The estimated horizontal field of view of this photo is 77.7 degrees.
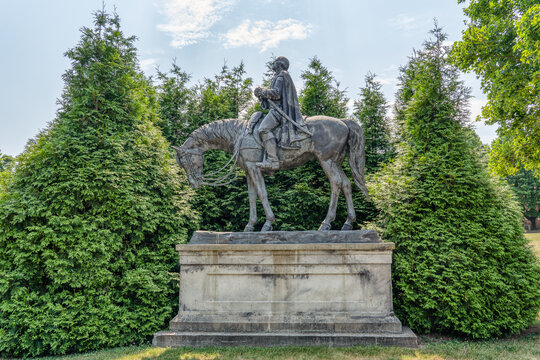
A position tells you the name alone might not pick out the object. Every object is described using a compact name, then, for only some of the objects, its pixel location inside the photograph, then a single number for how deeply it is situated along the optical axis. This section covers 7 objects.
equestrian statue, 5.72
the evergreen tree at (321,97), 9.68
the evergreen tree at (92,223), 5.38
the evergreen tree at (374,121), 9.26
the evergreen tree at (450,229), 5.70
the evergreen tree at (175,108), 9.83
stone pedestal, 5.02
